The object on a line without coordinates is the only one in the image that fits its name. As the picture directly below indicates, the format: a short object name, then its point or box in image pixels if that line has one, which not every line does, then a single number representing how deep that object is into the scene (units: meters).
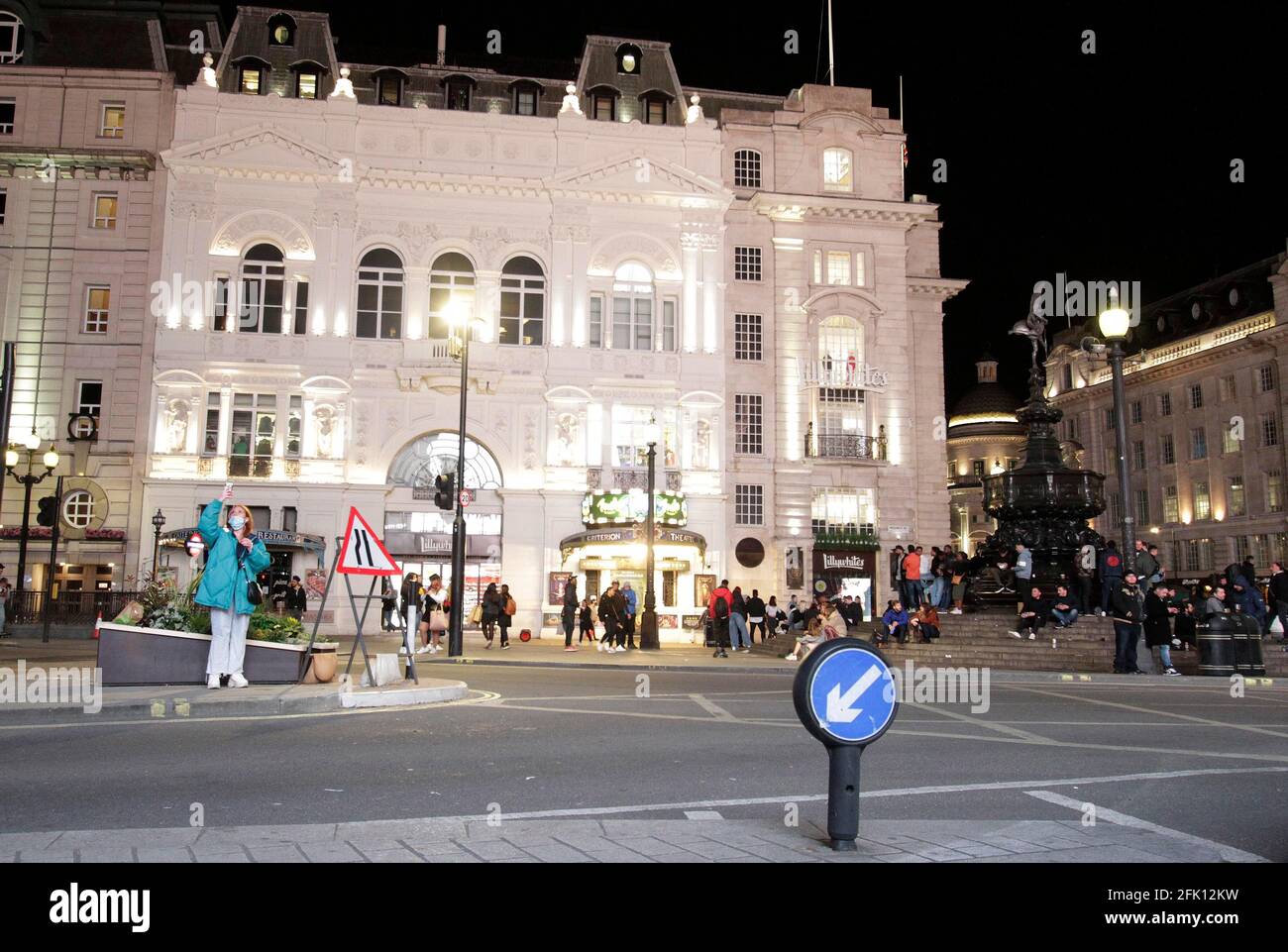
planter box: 11.52
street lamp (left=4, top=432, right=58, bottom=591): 26.12
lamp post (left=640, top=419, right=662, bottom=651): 27.47
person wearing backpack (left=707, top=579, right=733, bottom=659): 25.77
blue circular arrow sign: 4.83
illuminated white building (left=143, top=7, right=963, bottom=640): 36.47
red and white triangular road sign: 13.48
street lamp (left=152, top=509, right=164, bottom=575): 31.70
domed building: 94.75
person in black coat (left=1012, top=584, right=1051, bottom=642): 22.09
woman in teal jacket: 11.26
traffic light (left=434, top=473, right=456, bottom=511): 22.58
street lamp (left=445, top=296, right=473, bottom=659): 21.83
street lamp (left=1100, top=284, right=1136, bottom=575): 18.05
